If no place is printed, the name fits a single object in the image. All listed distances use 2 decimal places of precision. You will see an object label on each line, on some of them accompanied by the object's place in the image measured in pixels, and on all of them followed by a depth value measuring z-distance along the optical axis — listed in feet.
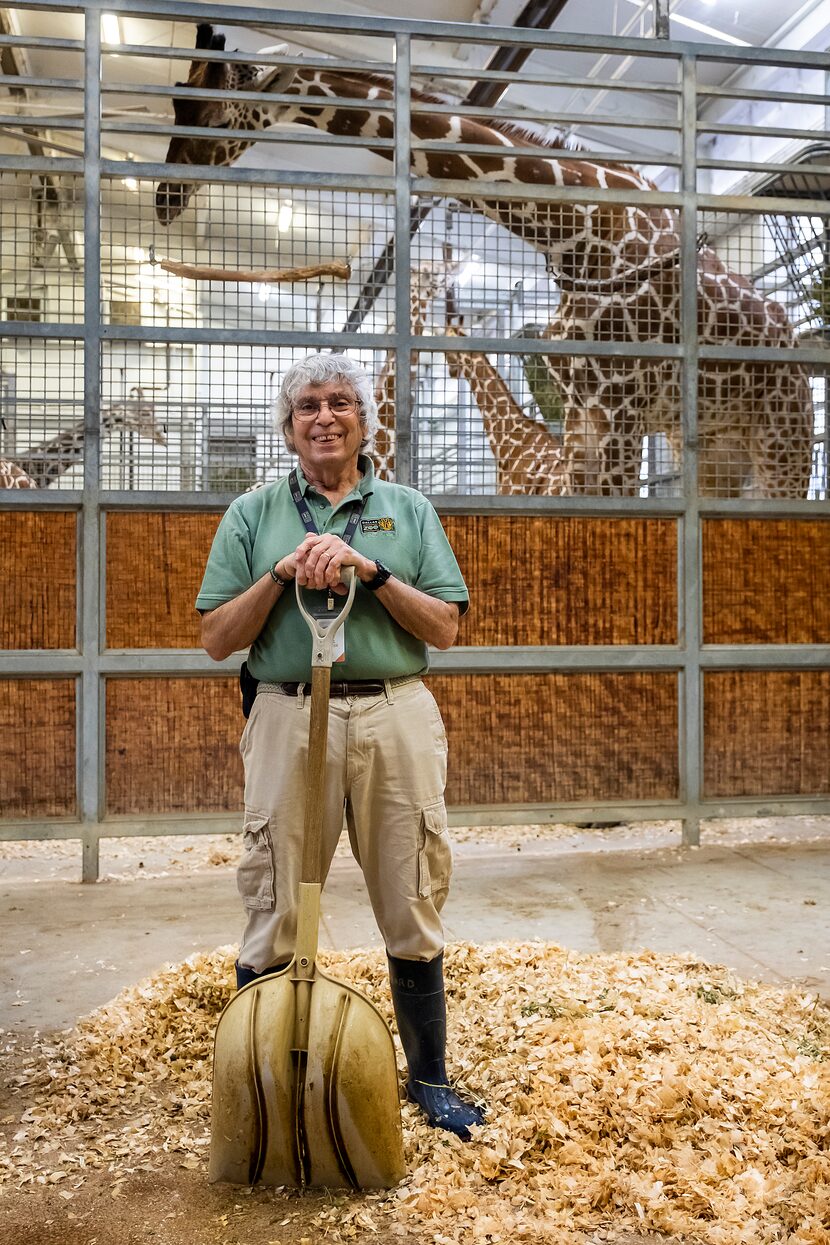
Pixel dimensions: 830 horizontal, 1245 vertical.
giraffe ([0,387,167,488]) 15.11
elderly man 7.49
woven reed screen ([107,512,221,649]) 15.47
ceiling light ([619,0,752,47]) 31.24
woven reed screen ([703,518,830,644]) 17.07
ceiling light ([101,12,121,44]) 34.44
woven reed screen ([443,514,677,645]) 16.31
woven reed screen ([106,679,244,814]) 15.47
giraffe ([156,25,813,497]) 18.95
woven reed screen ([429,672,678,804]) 16.33
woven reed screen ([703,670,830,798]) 17.06
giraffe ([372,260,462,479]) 17.19
